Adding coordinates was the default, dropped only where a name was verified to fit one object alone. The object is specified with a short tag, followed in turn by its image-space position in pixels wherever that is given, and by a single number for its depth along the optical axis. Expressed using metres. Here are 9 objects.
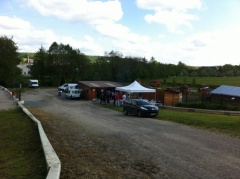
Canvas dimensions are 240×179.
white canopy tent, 24.77
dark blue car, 17.20
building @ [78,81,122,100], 32.49
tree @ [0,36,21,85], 40.69
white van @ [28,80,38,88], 52.38
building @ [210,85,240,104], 26.80
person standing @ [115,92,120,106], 25.21
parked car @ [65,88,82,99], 33.74
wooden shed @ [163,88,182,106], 26.51
